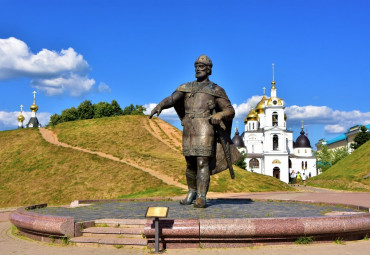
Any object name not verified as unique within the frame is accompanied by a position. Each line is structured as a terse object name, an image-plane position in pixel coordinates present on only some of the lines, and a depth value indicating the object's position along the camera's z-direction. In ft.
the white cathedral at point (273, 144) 241.55
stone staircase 19.17
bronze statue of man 26.40
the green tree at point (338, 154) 235.85
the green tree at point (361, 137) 214.07
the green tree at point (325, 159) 251.35
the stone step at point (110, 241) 19.03
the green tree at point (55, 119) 241.96
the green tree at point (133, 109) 245.24
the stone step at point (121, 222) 20.63
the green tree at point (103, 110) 231.91
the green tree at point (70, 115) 234.38
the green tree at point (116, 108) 236.75
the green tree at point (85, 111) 235.40
